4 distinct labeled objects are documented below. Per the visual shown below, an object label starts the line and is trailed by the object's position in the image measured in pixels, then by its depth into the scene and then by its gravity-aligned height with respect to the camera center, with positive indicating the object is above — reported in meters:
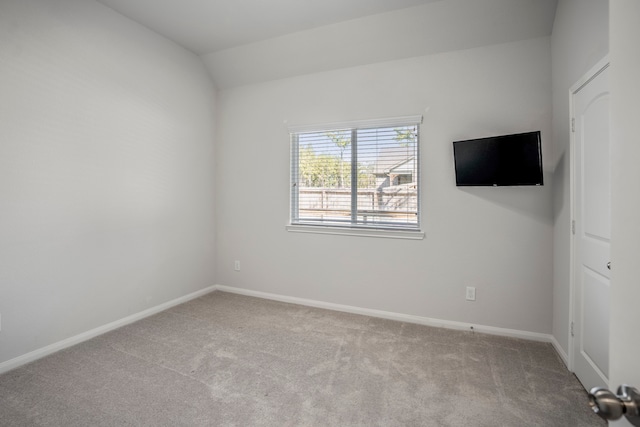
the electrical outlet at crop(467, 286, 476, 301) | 2.90 -0.76
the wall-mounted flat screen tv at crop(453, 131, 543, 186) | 2.42 +0.45
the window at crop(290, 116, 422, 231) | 3.18 +0.43
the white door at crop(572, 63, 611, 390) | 1.80 -0.10
